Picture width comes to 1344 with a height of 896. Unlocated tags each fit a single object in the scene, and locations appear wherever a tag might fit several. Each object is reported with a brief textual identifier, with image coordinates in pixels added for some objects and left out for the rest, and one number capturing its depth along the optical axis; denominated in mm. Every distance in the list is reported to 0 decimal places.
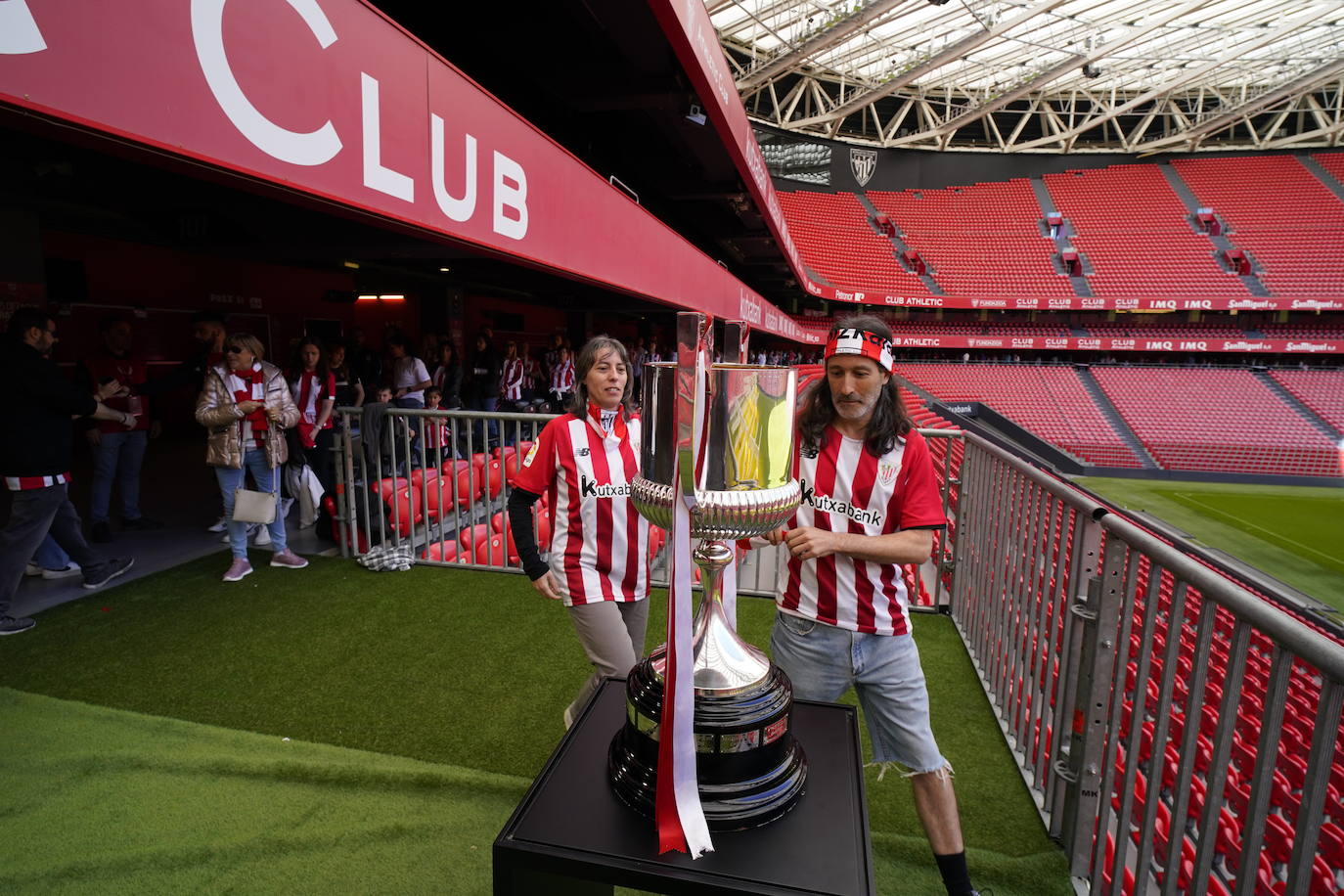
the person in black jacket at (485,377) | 8570
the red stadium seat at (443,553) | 4820
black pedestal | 896
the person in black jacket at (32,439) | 3316
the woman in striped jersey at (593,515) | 2172
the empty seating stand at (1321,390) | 21781
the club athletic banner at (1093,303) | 25309
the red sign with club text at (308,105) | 1385
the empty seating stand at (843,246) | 27453
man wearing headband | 1697
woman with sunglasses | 4078
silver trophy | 961
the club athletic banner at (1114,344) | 25578
